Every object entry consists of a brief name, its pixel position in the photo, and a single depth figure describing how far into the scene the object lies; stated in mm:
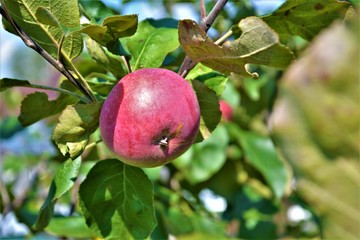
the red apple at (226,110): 1707
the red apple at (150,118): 865
